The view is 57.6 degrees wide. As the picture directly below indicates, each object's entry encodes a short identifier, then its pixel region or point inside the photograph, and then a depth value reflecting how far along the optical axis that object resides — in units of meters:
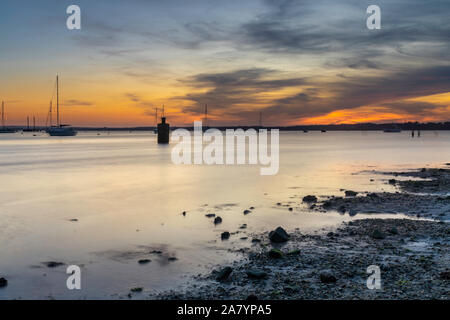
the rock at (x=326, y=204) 19.67
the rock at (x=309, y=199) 21.62
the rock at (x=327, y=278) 9.56
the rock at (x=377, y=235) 13.48
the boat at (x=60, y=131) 175.25
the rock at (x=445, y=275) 9.53
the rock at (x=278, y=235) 13.35
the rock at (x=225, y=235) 14.10
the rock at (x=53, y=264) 11.59
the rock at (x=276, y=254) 11.52
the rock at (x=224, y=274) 10.01
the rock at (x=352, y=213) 17.63
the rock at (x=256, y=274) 9.98
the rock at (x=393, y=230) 13.96
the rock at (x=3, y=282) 10.01
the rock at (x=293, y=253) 11.76
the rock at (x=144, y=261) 11.72
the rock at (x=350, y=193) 23.16
